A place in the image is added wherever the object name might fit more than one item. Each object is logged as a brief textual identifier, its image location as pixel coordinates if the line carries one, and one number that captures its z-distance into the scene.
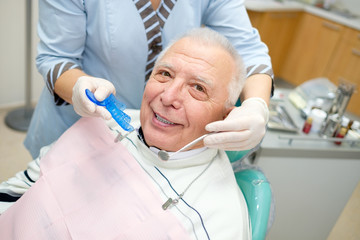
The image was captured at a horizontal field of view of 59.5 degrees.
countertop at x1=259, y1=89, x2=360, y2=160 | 1.61
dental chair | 1.08
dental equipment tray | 1.74
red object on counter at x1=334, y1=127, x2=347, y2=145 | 1.73
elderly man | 1.03
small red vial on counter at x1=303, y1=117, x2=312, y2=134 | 1.76
